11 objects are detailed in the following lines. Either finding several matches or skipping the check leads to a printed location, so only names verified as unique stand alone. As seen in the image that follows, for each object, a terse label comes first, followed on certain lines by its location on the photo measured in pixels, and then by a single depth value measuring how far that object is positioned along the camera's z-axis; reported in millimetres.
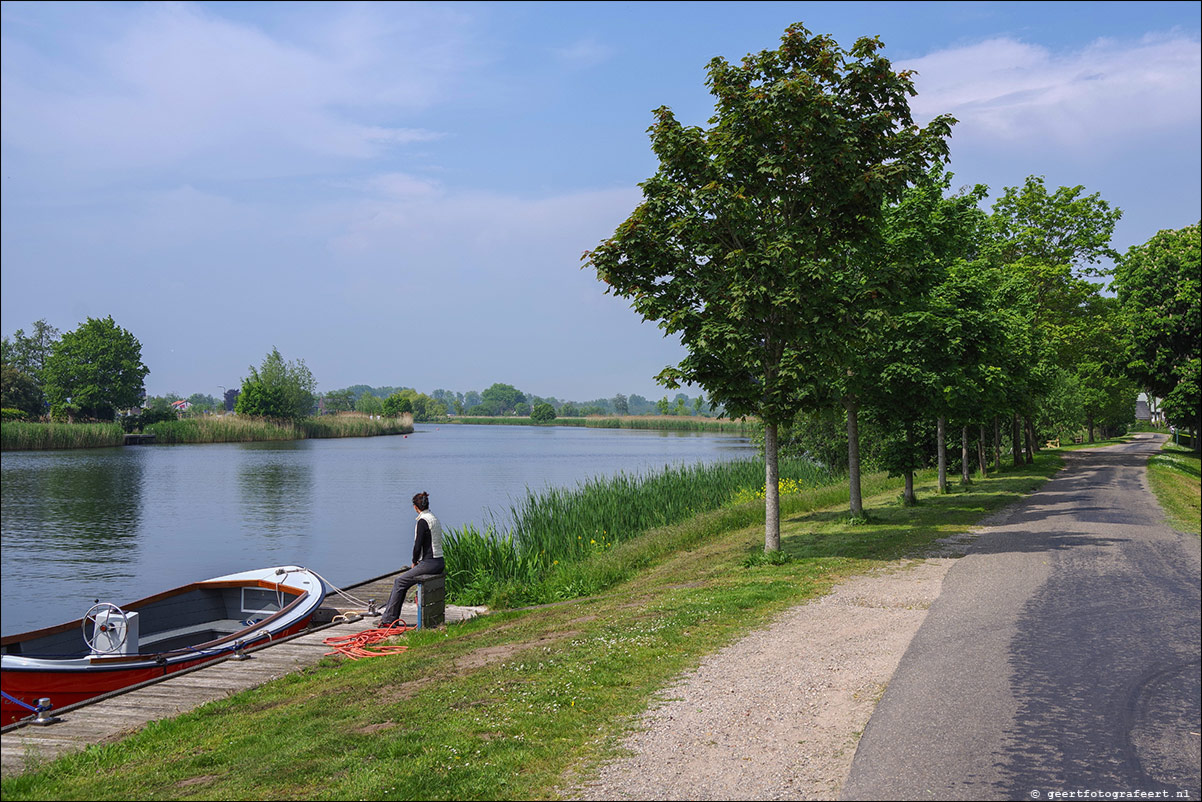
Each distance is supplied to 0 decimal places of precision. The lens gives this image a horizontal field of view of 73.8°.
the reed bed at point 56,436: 49281
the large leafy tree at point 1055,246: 39688
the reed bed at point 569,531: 15898
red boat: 9789
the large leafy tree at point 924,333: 19031
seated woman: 12703
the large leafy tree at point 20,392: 58744
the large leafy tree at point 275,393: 96438
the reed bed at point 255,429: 71438
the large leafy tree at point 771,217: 14070
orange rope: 11172
